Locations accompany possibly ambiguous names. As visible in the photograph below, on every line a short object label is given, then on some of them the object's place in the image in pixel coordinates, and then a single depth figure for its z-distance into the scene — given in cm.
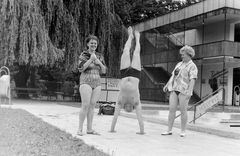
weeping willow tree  1445
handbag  1122
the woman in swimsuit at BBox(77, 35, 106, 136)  616
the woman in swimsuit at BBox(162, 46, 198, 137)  651
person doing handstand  650
